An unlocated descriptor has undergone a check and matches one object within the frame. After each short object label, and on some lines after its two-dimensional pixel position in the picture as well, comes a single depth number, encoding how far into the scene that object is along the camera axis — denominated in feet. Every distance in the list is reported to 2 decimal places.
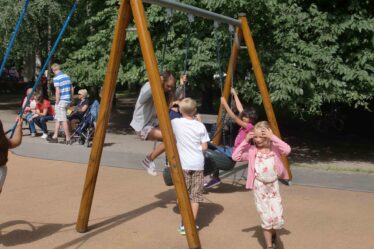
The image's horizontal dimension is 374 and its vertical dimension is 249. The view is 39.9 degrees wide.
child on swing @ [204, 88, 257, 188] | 22.26
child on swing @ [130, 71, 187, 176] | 19.08
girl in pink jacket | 15.20
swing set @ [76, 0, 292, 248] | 15.19
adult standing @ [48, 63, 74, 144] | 37.04
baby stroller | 35.77
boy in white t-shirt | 17.25
